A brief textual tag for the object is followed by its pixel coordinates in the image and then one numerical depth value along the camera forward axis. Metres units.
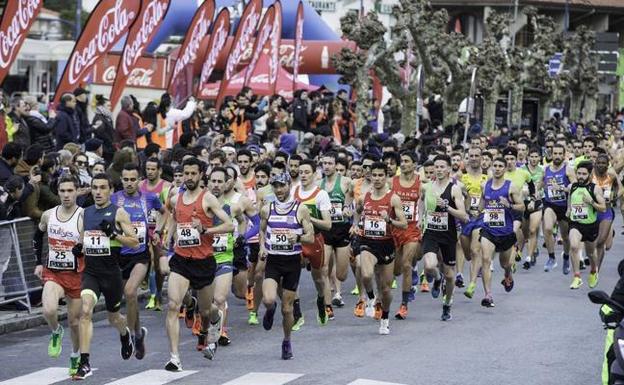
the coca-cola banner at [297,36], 31.31
